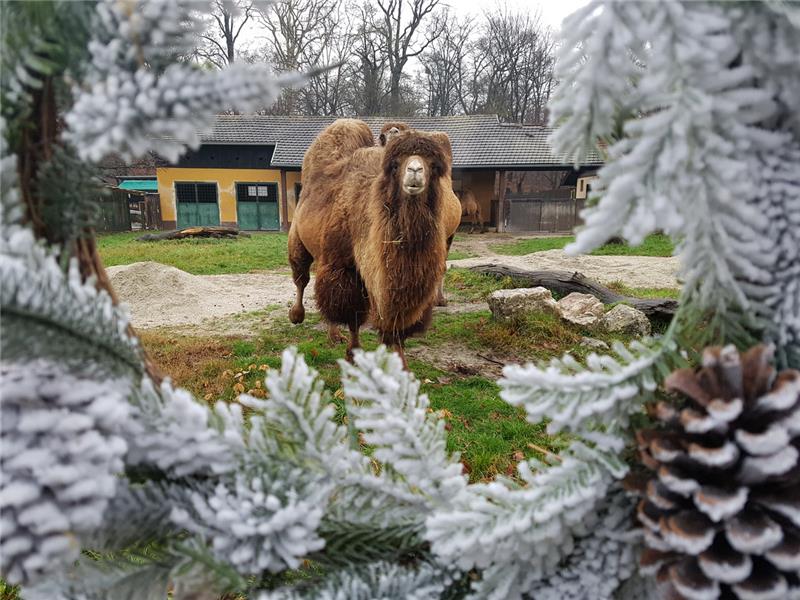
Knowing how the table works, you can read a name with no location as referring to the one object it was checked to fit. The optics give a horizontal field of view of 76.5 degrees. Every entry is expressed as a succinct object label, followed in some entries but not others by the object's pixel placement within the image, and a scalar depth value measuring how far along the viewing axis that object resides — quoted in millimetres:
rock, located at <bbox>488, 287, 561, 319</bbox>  5488
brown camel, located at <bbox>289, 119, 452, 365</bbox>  3016
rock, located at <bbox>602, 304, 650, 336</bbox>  5195
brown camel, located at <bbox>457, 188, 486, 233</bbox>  18781
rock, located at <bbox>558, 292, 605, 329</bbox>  5316
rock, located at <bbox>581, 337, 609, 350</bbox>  4797
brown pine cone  442
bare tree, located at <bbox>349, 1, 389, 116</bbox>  28141
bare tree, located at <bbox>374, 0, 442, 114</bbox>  28594
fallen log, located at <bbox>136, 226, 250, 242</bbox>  15428
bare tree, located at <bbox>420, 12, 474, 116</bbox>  30938
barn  18484
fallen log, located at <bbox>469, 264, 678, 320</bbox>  5478
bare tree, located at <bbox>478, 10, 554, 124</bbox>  30812
